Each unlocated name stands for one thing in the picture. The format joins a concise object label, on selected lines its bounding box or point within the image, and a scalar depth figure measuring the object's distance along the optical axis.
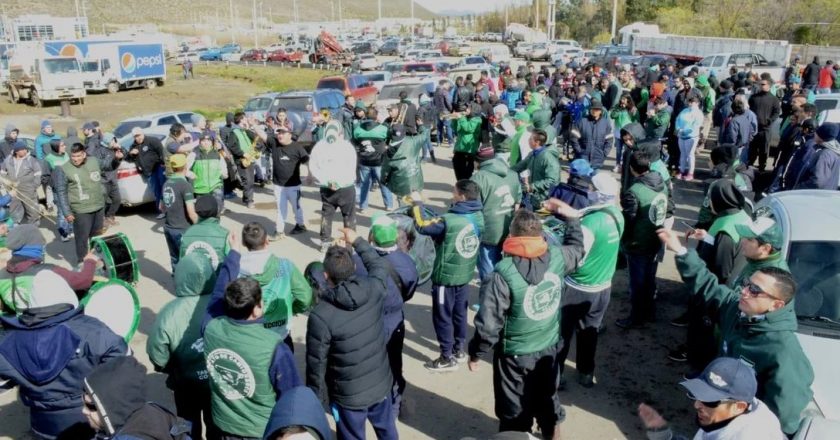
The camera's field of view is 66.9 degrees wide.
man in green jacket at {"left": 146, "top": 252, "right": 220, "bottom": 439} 4.16
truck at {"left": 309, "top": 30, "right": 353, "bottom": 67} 51.71
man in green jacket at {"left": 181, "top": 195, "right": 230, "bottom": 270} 5.29
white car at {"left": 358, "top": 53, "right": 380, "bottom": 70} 42.34
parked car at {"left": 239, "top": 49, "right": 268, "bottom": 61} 60.78
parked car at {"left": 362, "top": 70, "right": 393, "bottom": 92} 23.97
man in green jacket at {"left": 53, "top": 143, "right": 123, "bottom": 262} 8.38
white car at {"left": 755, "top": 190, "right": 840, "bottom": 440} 3.74
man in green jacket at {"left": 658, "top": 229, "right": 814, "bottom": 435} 3.43
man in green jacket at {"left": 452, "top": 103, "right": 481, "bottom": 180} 10.43
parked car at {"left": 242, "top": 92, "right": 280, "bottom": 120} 17.80
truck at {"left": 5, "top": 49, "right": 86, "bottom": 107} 31.78
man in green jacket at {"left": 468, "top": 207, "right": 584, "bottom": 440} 4.20
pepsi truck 36.34
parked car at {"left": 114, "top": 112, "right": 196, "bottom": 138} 14.11
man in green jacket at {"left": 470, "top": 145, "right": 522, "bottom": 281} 6.62
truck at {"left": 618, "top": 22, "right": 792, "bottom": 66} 32.41
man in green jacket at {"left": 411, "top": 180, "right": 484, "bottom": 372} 5.67
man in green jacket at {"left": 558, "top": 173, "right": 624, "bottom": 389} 5.30
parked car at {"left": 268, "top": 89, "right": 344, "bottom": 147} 16.36
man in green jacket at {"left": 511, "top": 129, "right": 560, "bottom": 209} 7.54
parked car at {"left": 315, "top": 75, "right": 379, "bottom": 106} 21.31
